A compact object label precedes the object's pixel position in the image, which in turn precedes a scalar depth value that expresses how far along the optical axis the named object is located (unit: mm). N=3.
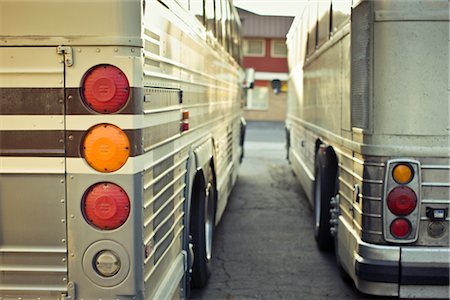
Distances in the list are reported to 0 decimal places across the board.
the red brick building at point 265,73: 39188
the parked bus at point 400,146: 4398
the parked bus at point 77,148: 2768
